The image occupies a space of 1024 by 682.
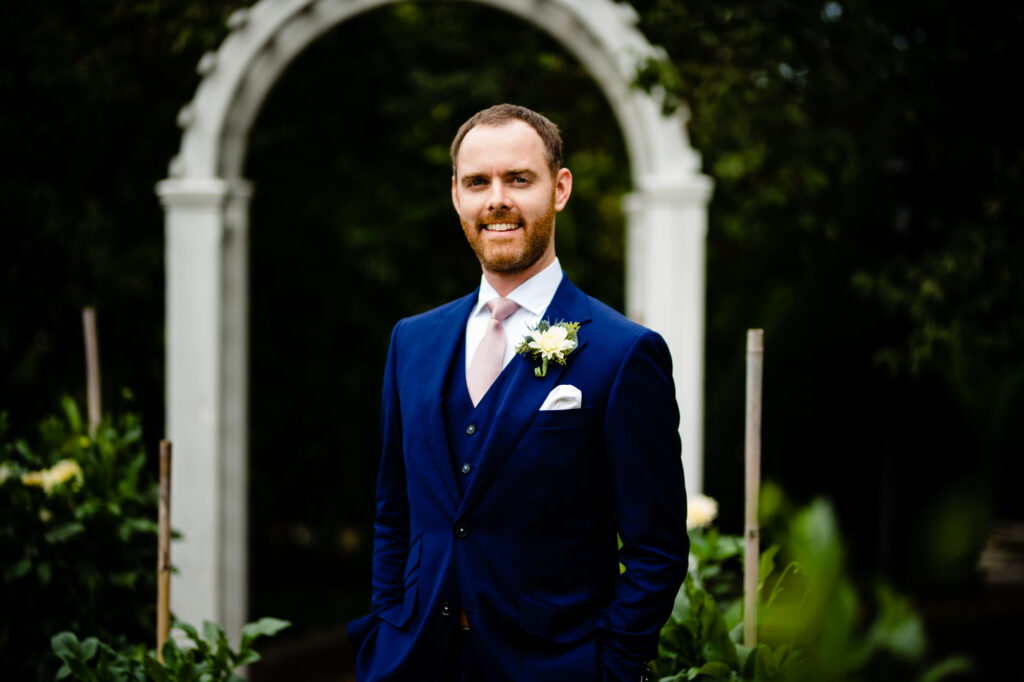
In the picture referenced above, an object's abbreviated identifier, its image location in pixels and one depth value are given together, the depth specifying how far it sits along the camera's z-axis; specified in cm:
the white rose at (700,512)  333
